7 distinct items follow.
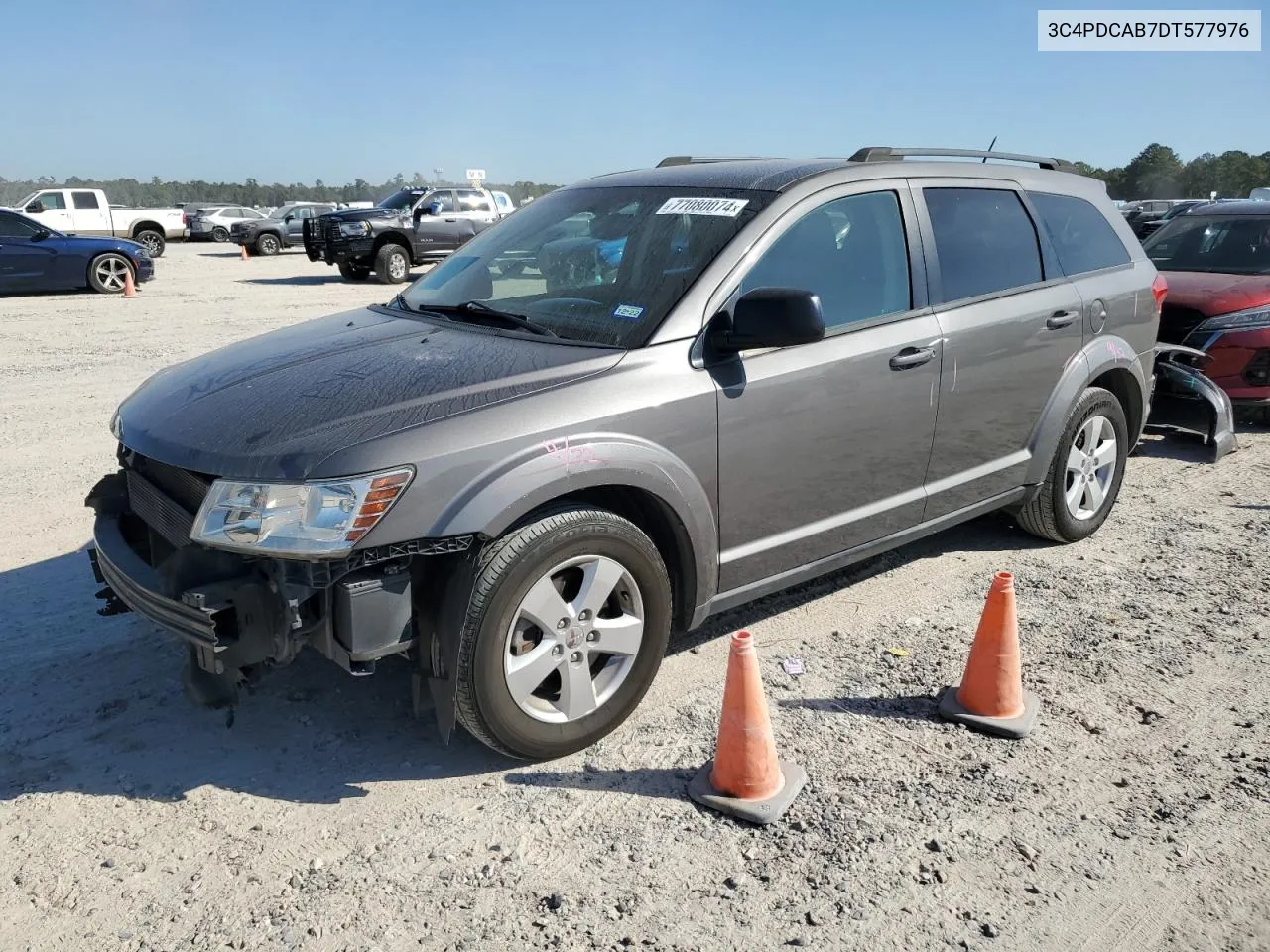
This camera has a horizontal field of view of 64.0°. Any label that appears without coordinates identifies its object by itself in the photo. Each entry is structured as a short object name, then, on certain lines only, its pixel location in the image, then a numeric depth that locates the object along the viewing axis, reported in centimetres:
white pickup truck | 2783
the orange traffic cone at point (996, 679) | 348
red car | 723
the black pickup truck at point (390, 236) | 1912
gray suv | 291
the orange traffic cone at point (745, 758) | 301
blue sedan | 1623
